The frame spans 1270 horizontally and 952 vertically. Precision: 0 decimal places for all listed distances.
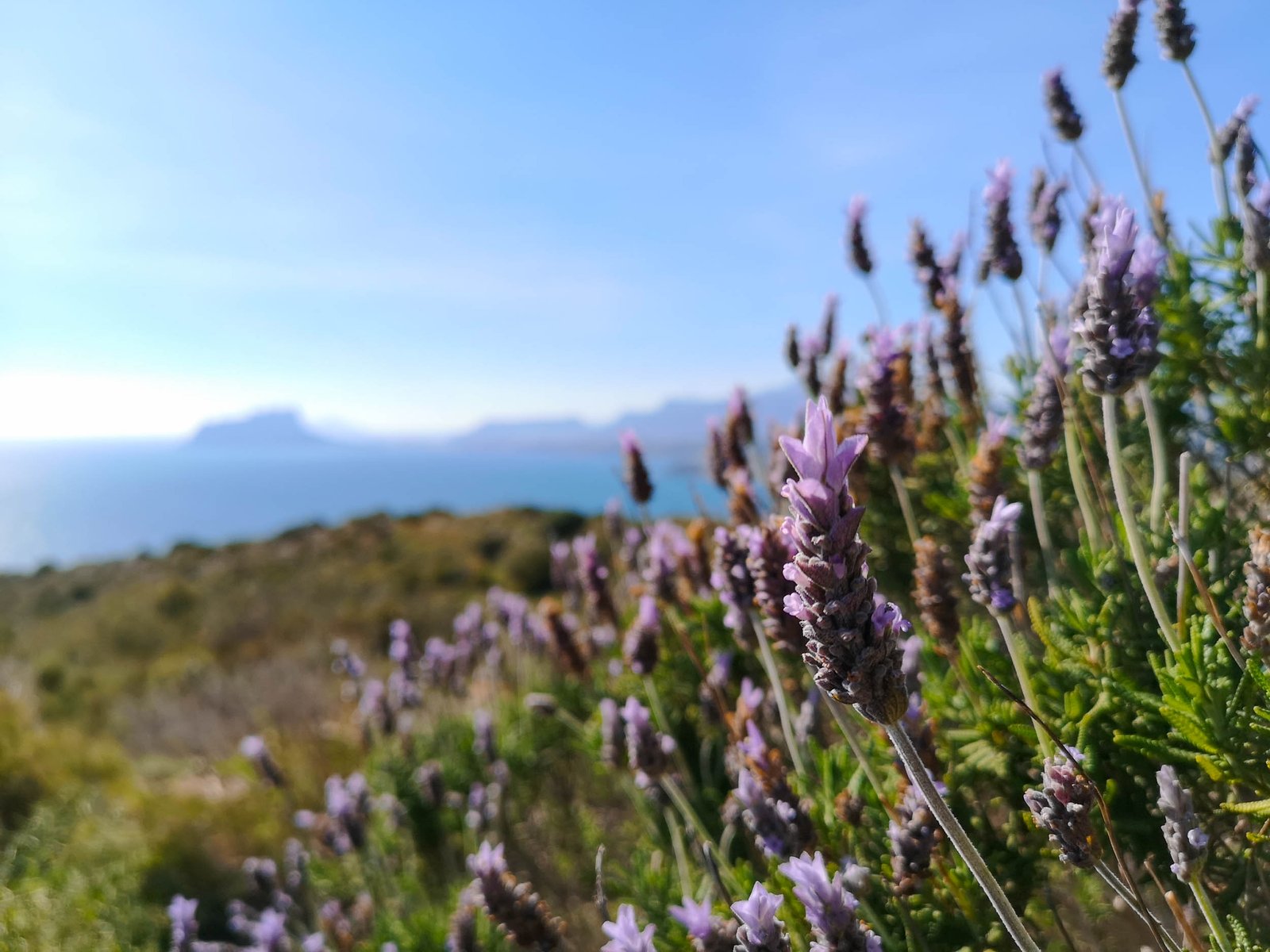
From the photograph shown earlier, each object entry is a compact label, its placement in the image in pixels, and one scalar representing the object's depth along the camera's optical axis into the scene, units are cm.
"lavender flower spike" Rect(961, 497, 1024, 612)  18
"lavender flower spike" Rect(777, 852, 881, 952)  16
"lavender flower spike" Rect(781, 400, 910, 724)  13
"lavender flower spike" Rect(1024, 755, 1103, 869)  15
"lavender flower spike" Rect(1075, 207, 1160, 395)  17
